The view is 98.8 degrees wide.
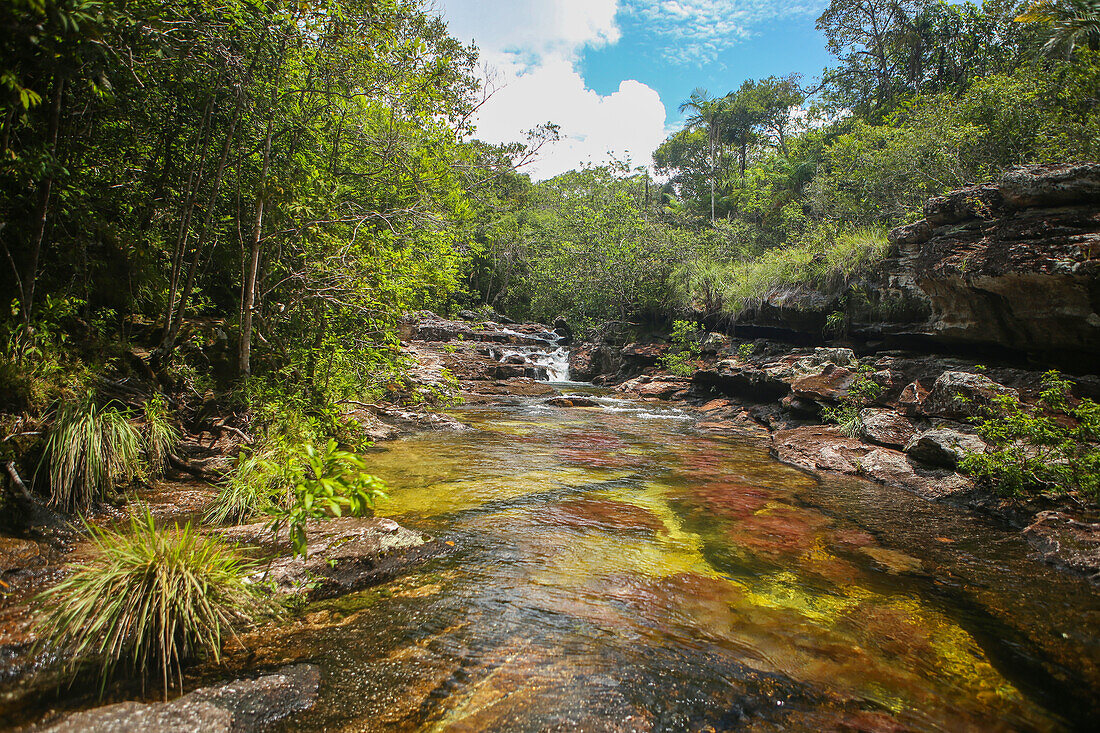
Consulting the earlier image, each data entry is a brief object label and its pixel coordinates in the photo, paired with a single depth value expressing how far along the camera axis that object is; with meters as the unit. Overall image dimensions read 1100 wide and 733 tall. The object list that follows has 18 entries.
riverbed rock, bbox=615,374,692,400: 21.03
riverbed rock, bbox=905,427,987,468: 7.72
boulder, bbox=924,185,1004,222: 10.12
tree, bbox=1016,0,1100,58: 12.10
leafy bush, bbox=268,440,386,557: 2.77
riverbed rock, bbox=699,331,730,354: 21.54
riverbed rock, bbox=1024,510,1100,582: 4.86
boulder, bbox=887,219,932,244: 11.80
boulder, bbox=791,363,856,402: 12.09
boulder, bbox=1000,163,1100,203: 8.24
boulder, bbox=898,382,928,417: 10.05
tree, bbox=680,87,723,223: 44.59
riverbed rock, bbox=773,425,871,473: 9.23
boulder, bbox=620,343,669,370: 25.34
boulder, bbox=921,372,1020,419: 8.34
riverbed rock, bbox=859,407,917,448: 9.55
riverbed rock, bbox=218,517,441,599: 3.85
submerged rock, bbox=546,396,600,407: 17.61
